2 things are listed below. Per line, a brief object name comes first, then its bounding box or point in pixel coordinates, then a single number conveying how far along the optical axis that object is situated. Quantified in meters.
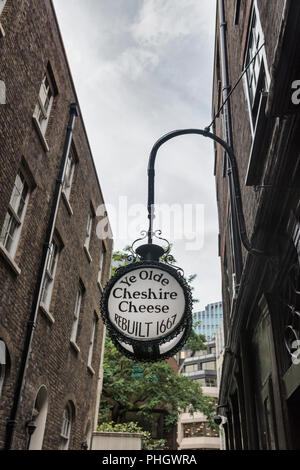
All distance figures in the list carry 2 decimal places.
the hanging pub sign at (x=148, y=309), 3.25
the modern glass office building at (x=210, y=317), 158.62
